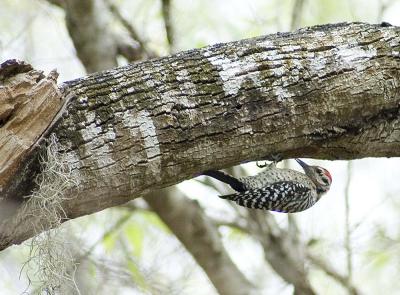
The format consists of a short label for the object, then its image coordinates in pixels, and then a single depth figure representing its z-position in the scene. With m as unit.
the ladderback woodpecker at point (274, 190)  6.32
